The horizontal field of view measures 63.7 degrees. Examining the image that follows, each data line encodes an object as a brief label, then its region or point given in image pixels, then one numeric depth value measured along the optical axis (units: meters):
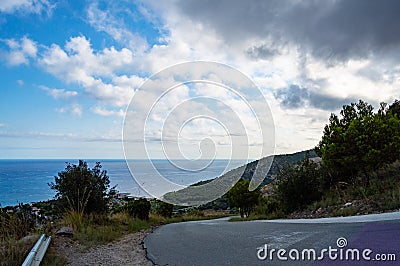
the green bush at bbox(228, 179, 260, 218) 25.78
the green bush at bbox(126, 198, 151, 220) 13.25
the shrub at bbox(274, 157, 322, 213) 14.35
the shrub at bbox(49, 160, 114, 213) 9.78
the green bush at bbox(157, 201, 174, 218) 19.34
